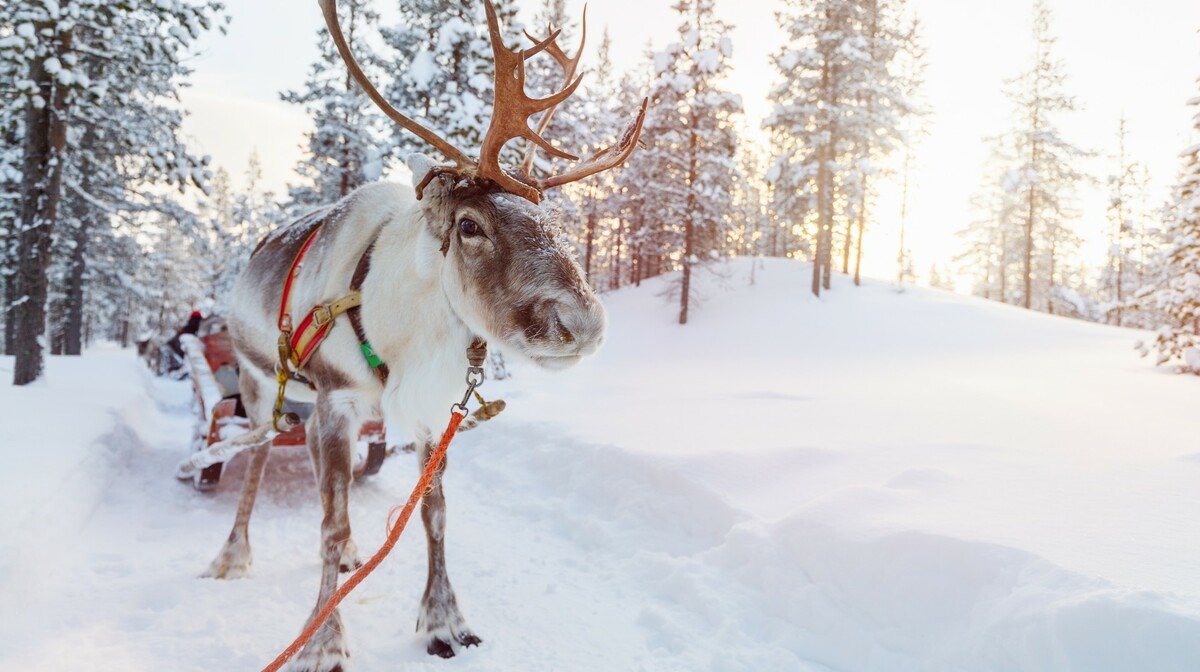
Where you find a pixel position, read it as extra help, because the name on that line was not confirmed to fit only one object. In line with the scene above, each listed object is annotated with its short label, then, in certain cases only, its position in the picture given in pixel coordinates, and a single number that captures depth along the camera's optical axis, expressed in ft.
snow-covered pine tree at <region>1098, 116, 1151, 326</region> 127.13
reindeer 8.12
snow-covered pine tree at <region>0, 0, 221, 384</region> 24.11
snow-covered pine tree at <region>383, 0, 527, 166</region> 42.45
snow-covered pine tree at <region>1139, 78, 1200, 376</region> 40.19
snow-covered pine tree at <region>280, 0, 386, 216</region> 58.70
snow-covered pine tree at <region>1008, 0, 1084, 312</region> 96.17
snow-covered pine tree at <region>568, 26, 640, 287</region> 64.50
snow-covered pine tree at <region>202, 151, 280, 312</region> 69.72
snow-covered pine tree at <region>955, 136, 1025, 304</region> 107.24
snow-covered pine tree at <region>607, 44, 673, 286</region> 79.66
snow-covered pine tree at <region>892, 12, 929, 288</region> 98.47
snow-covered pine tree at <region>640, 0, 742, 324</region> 74.49
